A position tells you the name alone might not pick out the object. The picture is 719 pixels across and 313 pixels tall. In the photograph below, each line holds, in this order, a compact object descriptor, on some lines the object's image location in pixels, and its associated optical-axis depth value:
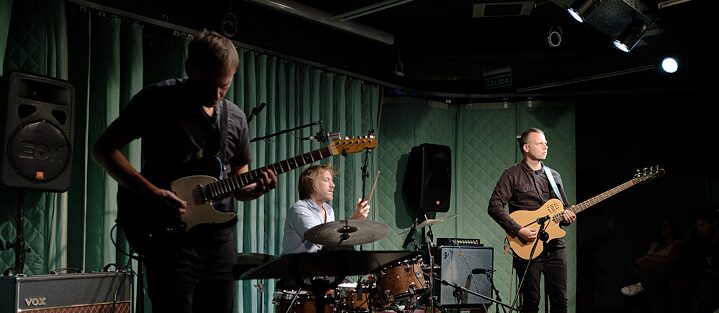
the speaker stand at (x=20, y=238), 4.25
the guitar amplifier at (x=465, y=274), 6.82
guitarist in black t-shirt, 2.27
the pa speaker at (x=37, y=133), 4.09
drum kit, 2.91
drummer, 5.05
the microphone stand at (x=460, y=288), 6.61
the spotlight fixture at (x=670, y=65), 7.93
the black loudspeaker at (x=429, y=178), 8.12
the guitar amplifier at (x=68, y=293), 3.71
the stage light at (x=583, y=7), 5.79
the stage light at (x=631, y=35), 6.36
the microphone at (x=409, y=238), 6.87
